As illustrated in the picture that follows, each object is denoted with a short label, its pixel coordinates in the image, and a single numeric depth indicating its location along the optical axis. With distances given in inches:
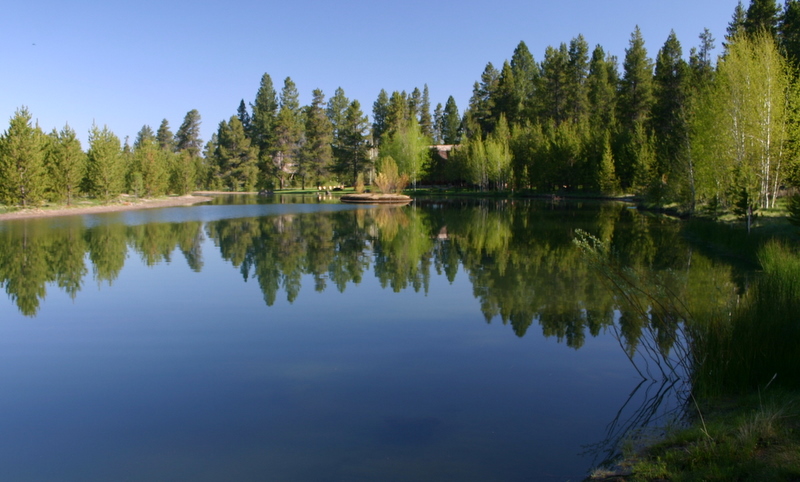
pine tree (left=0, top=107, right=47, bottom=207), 1266.0
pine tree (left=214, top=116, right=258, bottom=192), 3029.0
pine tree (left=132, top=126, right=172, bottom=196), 1995.6
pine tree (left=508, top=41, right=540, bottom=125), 2817.4
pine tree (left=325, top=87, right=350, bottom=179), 3048.7
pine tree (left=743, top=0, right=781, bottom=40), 1519.4
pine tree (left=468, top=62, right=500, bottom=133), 2989.7
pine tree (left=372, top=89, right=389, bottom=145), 3457.2
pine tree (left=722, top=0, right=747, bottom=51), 1810.7
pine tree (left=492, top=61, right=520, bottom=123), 2812.5
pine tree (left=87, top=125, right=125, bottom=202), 1621.6
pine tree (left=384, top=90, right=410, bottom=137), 3063.5
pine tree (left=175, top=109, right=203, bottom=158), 3841.0
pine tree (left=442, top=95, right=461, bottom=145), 3526.1
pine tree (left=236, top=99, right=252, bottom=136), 3764.8
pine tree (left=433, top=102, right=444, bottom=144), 4037.9
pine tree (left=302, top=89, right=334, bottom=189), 3090.6
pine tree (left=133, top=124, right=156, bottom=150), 4252.2
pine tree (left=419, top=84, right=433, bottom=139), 3801.7
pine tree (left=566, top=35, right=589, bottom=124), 2591.0
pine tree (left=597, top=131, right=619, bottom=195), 1886.1
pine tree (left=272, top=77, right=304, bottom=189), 3056.1
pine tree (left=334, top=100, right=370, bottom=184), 2987.2
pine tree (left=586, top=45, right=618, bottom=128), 2418.4
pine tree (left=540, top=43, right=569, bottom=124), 2630.4
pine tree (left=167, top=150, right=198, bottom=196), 2423.7
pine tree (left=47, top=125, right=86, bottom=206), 1446.9
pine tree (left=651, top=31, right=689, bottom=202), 1227.2
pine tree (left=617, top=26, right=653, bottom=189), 2235.5
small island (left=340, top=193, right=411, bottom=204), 1979.6
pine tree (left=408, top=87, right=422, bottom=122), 3503.9
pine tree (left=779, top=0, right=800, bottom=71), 1267.2
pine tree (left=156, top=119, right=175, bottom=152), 4042.8
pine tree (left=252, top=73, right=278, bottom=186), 3250.5
